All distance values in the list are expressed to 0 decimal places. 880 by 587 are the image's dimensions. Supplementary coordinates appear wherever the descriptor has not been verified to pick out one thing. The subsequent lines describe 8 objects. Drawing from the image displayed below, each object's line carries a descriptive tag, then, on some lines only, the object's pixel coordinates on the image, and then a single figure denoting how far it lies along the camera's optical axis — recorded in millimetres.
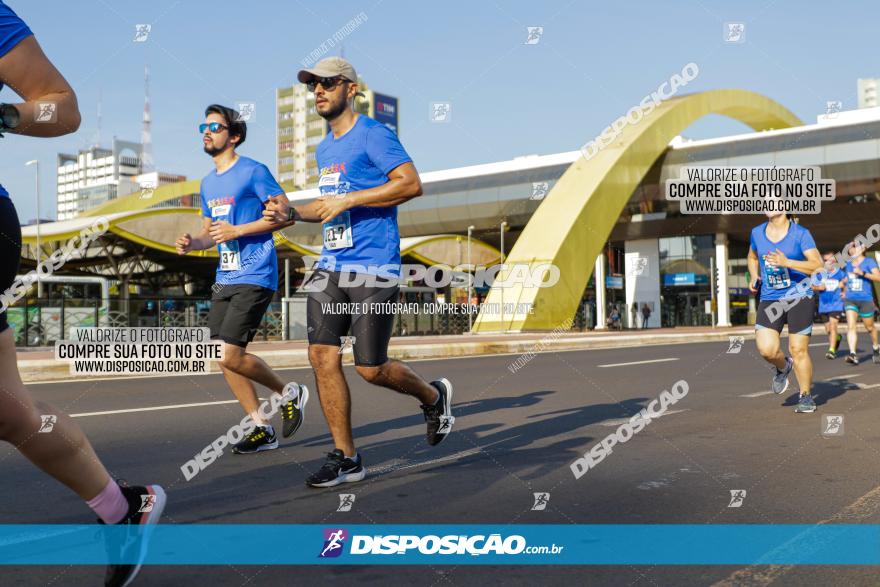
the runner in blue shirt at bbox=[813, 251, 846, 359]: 13539
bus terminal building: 32125
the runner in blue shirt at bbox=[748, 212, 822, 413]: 6914
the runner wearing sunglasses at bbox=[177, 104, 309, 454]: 5191
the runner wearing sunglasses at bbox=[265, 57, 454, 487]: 4152
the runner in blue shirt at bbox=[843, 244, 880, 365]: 12469
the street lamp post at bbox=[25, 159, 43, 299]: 41544
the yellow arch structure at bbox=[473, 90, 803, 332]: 31812
